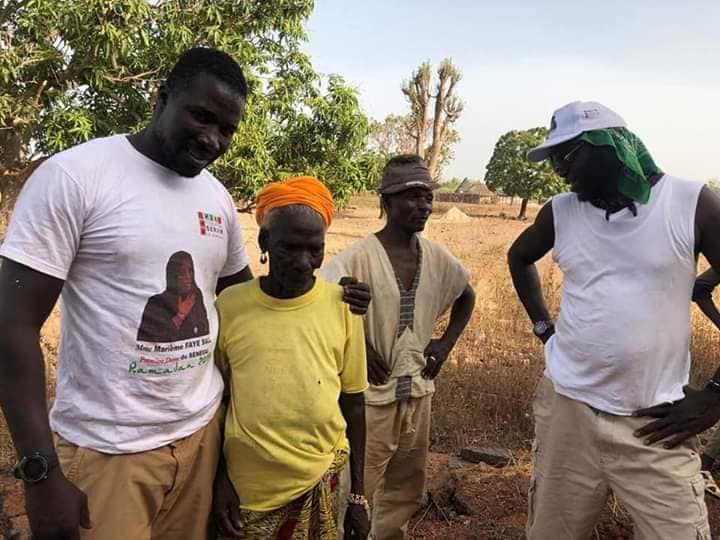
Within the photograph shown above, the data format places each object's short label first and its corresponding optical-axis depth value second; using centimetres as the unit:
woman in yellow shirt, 180
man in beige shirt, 264
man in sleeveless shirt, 194
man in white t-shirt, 144
